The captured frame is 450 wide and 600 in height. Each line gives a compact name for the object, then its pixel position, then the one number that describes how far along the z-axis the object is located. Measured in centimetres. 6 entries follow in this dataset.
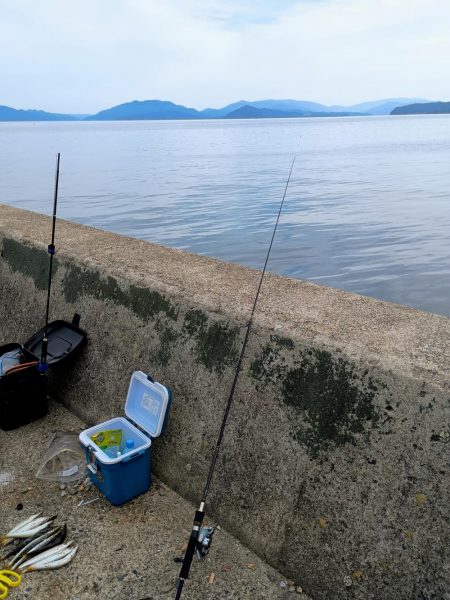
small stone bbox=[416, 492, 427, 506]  219
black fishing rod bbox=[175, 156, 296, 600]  209
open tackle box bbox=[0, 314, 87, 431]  377
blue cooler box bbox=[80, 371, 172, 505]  299
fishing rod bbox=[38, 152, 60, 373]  375
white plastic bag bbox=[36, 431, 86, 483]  336
